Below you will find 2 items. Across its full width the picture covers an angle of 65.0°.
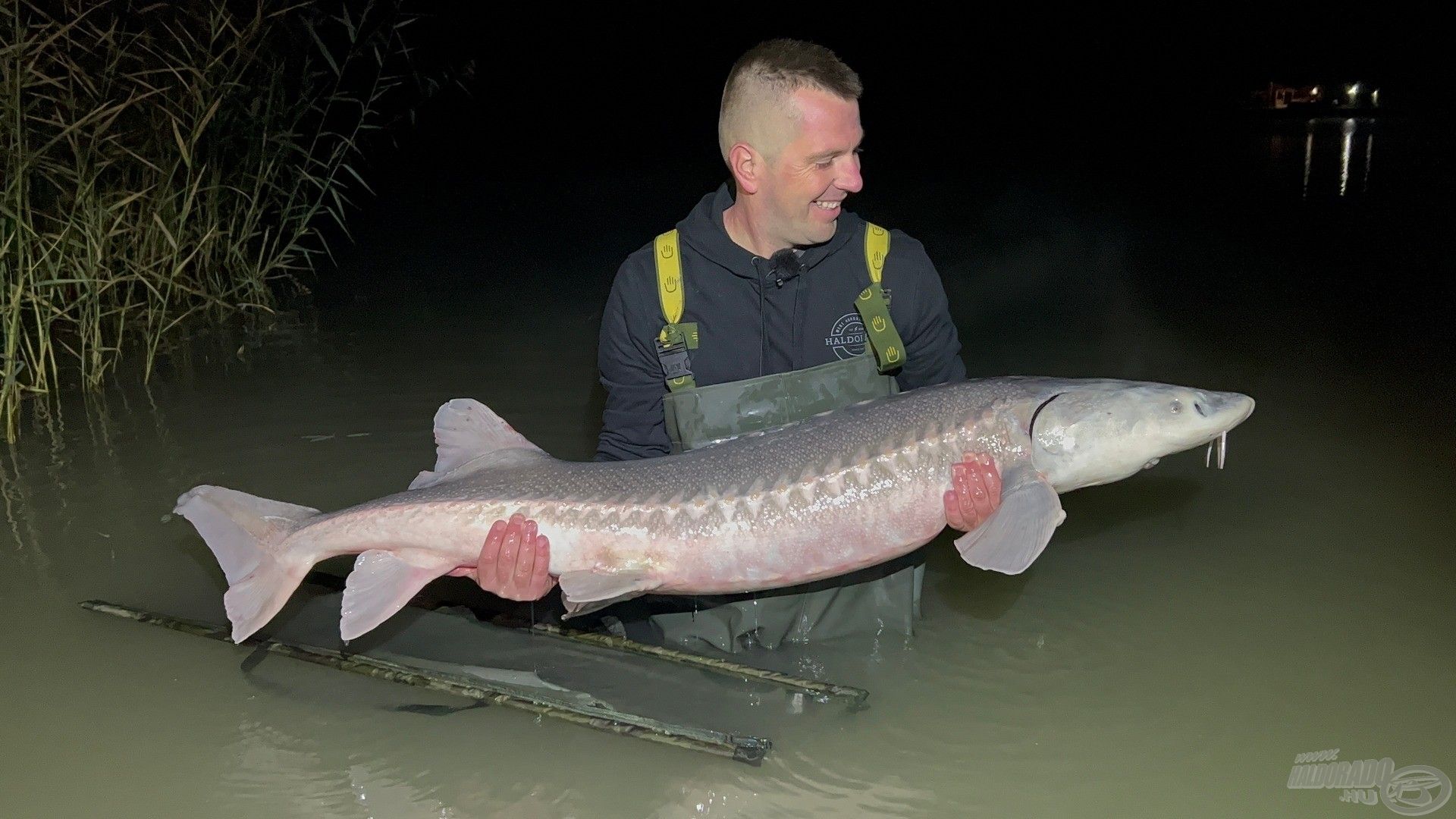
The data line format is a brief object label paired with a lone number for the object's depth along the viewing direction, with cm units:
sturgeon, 281
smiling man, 313
